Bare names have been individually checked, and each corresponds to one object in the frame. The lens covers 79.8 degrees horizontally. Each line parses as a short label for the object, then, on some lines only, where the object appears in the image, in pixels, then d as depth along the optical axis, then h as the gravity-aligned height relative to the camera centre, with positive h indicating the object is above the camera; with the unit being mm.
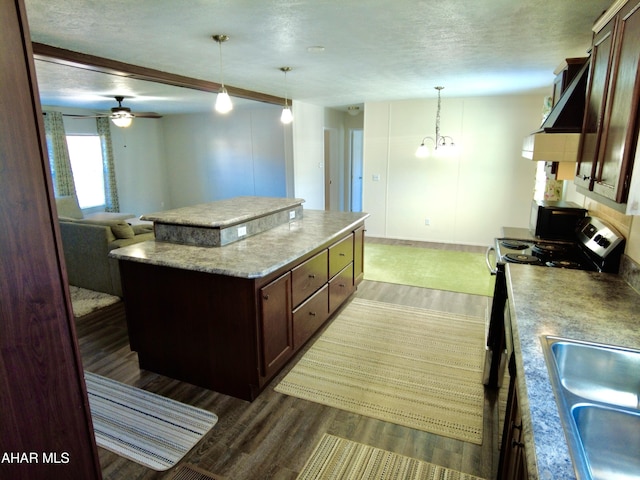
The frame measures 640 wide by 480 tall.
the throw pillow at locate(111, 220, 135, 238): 4164 -741
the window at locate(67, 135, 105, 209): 7336 -147
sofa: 4137 -942
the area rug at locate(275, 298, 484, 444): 2381 -1535
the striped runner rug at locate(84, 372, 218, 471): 2078 -1543
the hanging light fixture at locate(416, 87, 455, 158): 6140 +281
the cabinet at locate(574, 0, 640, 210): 1429 +214
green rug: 4707 -1483
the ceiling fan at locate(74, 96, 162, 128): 5648 +655
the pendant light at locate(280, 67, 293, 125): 4122 +462
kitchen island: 2348 -947
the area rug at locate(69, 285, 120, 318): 3893 -1478
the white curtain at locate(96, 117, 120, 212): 7629 -152
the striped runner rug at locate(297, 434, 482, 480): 1905 -1549
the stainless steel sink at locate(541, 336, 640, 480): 1042 -745
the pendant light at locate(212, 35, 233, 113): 2991 +439
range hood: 2256 +179
